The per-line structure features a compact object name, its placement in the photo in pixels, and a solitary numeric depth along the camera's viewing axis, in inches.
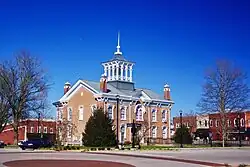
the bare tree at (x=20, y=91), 2236.7
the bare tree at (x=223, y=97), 2260.1
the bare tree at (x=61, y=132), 1825.9
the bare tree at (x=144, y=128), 2587.6
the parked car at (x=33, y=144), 1879.7
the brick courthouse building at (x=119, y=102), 2573.8
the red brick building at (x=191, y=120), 3890.5
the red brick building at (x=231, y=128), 3163.4
